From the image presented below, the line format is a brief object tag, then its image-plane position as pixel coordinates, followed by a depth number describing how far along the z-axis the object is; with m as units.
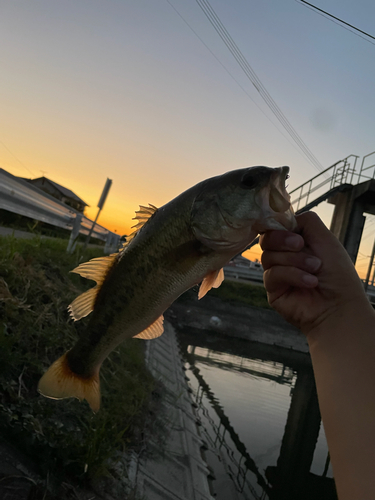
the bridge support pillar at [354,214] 15.99
